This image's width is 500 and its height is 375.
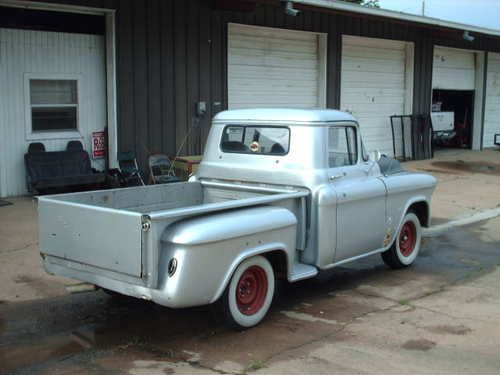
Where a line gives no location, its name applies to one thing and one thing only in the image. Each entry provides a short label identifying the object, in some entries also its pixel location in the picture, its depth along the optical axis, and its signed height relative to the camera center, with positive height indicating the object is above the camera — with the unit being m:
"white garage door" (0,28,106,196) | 10.92 +0.35
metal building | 11.12 +1.01
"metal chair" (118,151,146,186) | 11.93 -0.99
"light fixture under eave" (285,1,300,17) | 13.15 +2.11
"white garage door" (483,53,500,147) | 22.70 +0.62
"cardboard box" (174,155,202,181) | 12.21 -0.93
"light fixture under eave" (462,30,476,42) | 19.04 +2.35
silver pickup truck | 4.92 -0.87
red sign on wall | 12.02 -0.55
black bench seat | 10.69 -0.93
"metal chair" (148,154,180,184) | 12.26 -0.96
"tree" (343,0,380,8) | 43.80 +7.70
